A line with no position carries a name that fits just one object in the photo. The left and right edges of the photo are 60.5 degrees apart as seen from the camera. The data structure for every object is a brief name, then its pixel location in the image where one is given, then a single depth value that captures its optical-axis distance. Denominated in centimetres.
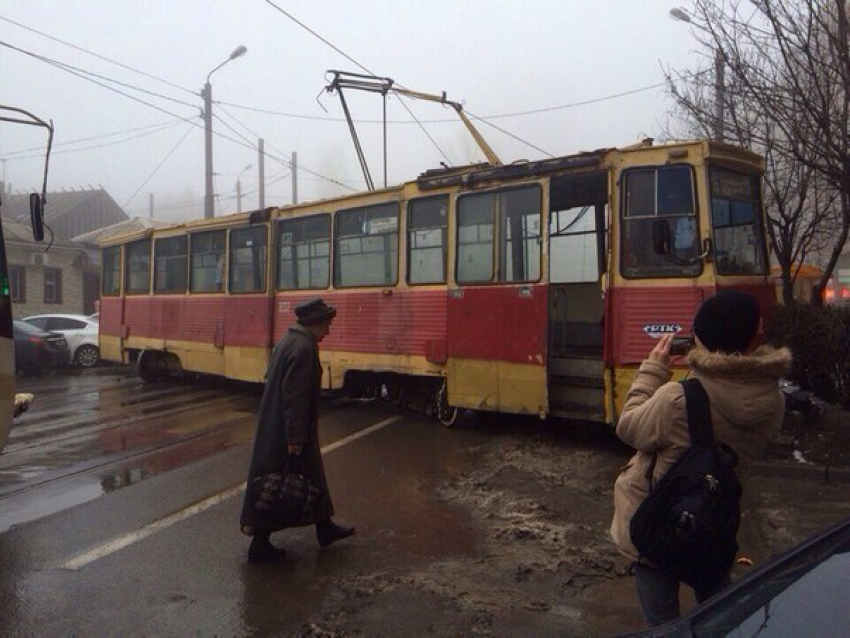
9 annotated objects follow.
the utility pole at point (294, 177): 3894
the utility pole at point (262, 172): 3566
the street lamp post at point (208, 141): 2238
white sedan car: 1878
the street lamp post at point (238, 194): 5689
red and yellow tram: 732
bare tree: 763
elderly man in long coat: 480
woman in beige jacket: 249
